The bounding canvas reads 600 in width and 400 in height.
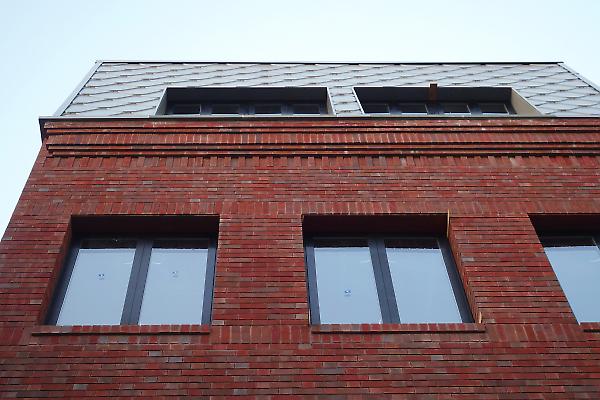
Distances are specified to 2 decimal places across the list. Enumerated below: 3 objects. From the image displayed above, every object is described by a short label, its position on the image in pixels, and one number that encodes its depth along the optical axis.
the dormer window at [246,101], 11.41
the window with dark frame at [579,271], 7.19
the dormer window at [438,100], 11.52
